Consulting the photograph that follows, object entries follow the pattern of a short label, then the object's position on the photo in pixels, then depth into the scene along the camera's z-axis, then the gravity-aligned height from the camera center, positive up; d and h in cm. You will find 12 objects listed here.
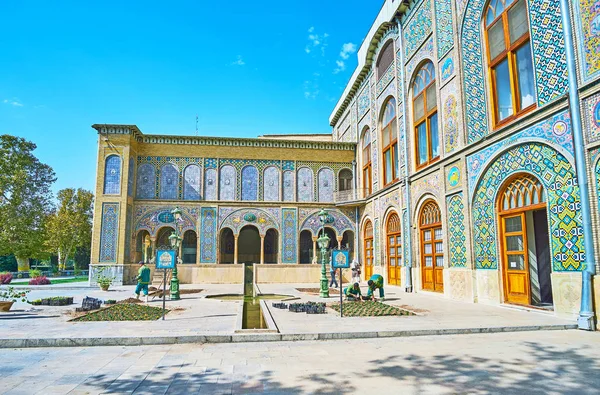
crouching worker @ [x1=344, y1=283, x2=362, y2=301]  1248 -114
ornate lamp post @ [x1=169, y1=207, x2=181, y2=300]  1348 -79
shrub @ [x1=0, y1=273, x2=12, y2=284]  2131 -113
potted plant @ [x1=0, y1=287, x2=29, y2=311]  1028 -118
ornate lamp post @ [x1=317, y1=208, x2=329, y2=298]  1396 -73
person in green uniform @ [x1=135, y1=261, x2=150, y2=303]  1301 -75
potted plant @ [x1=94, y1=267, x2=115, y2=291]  1806 -105
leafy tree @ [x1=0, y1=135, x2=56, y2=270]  2884 +358
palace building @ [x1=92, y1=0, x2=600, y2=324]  911 +318
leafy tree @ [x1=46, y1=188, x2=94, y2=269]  3428 +275
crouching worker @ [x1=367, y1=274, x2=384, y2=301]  1258 -88
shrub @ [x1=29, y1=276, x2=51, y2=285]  2219 -130
